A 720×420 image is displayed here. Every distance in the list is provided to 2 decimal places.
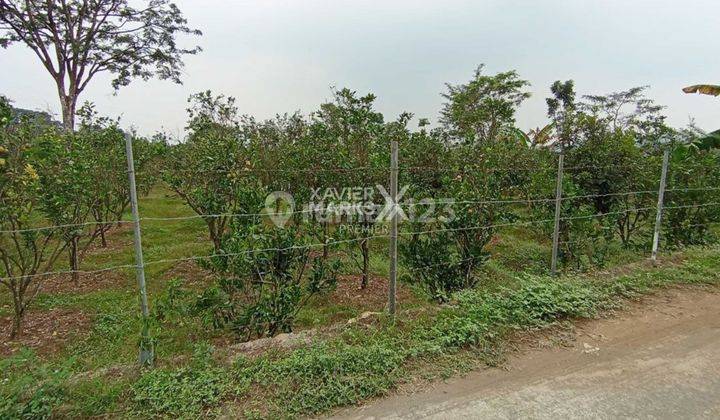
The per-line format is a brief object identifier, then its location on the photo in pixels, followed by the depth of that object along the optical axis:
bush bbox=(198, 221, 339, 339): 3.21
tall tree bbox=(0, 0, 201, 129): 14.32
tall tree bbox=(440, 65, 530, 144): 17.52
